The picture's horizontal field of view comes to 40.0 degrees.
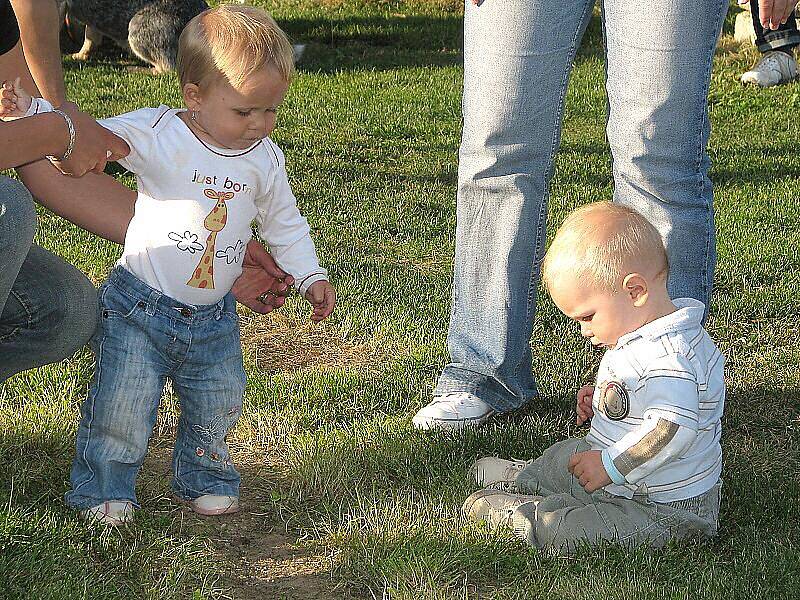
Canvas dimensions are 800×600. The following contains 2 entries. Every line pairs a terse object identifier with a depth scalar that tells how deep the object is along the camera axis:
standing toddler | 2.69
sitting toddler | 2.64
